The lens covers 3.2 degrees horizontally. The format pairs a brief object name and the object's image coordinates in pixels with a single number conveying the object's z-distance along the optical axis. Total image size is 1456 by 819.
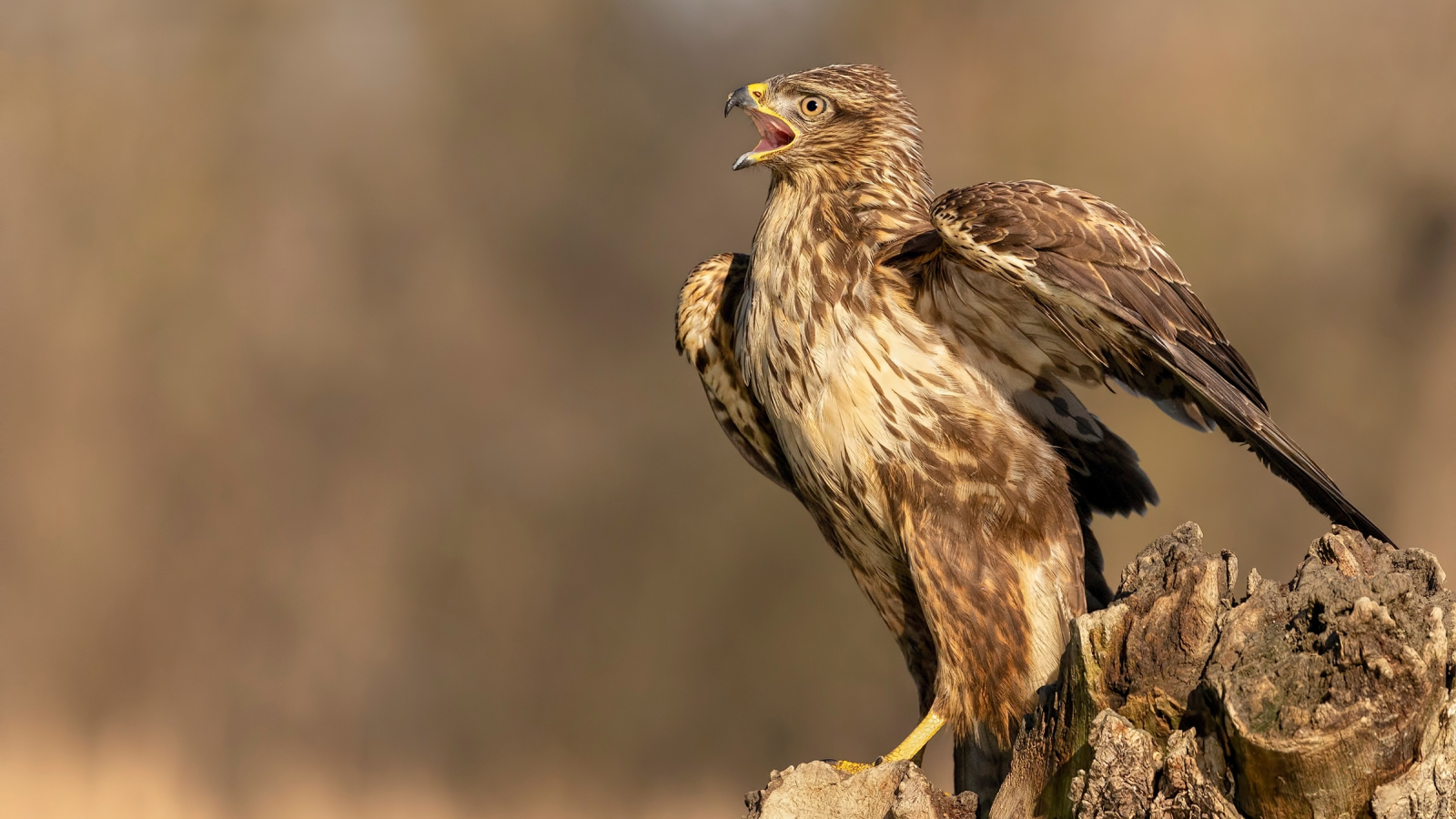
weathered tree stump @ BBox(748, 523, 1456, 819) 13.27
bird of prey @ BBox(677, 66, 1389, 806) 13.42
